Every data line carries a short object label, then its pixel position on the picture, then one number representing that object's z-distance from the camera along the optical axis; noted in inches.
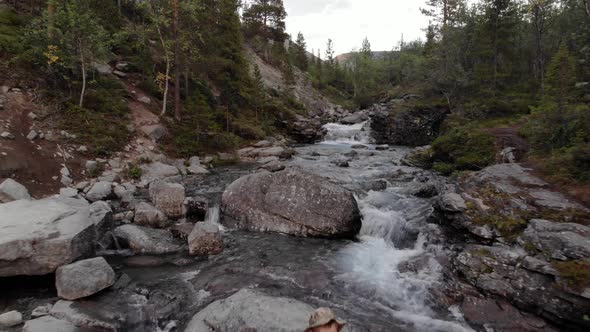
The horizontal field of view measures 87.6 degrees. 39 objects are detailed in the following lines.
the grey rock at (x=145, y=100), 907.1
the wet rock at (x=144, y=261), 357.4
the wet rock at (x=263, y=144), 1092.5
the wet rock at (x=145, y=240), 387.4
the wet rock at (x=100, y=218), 376.5
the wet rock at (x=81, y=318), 240.1
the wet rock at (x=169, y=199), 490.6
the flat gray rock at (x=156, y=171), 671.0
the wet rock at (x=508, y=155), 643.4
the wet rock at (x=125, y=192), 533.0
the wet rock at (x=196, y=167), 757.9
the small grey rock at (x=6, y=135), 540.1
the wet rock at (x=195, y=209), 505.4
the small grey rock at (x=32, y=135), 575.8
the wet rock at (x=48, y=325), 224.4
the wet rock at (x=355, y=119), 1908.2
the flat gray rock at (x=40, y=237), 283.5
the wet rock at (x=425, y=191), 571.8
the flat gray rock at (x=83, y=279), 271.0
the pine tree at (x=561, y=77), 549.6
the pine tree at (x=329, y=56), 3910.2
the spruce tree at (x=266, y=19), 2295.8
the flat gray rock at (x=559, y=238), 273.7
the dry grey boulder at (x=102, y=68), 859.3
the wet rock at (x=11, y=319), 231.2
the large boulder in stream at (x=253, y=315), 229.8
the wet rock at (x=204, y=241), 383.9
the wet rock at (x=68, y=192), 516.5
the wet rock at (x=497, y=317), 257.3
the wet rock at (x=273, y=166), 796.6
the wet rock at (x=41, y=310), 246.7
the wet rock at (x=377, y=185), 618.8
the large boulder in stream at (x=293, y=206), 448.5
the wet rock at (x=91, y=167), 603.5
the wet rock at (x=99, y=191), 534.6
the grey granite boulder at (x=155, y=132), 799.8
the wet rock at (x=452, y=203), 398.6
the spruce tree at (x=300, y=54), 3122.5
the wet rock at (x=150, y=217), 452.1
